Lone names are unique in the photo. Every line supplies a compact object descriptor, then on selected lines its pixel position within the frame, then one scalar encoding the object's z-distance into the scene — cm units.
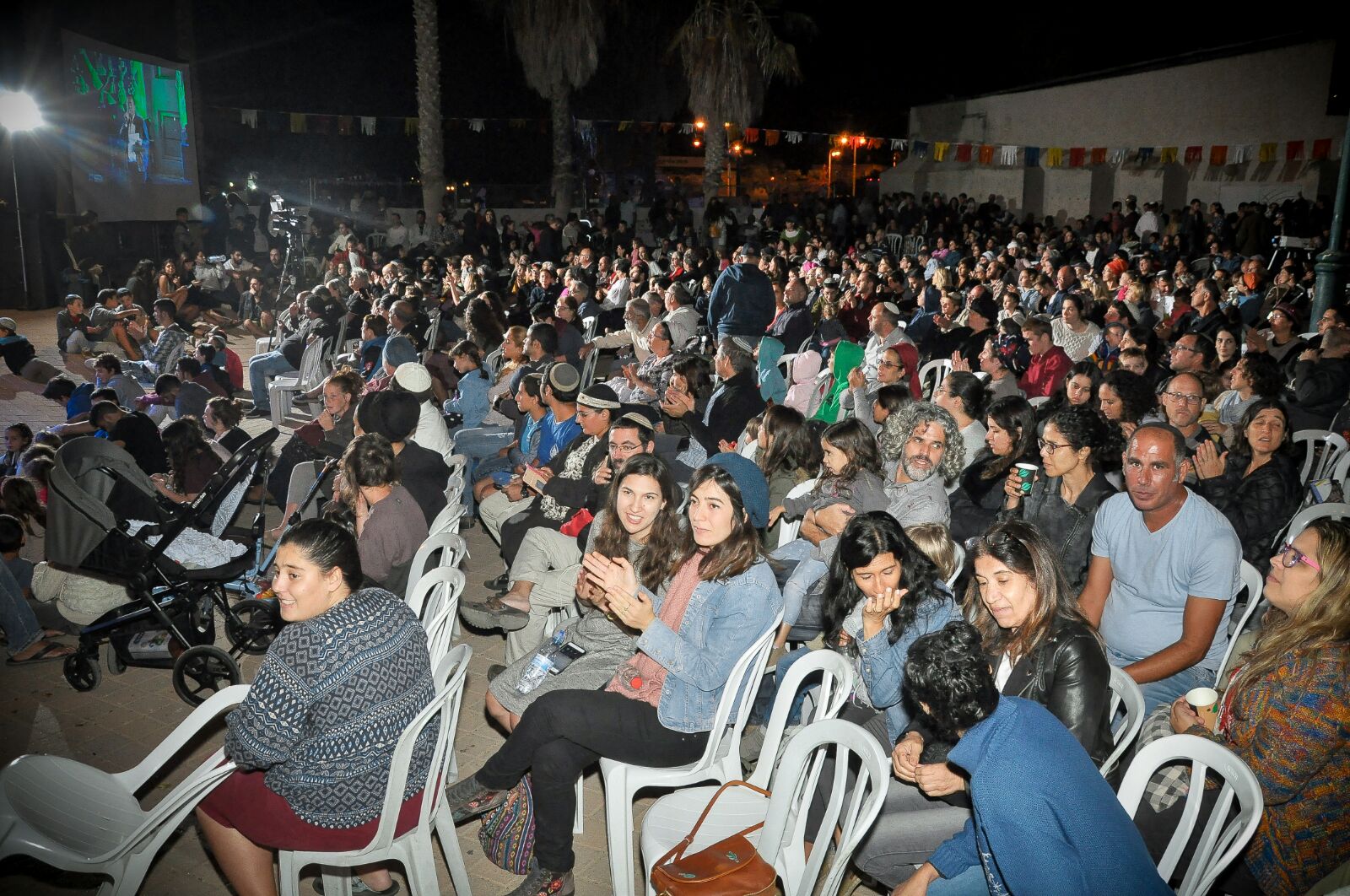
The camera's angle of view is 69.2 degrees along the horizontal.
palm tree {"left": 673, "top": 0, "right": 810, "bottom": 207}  2006
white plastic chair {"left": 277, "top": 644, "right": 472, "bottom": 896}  274
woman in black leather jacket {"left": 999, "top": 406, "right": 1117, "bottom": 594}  401
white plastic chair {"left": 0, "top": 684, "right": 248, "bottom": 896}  255
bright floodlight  1634
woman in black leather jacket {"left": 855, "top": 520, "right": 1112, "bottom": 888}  276
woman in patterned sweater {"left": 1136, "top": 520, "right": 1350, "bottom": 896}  246
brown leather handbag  252
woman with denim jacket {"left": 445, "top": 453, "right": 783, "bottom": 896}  305
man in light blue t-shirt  330
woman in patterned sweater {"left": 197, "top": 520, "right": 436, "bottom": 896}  263
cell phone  358
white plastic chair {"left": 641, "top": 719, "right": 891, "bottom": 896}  244
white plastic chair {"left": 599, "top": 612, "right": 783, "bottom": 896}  300
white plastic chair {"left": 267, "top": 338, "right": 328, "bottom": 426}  966
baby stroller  444
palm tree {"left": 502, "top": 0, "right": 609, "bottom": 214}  2100
